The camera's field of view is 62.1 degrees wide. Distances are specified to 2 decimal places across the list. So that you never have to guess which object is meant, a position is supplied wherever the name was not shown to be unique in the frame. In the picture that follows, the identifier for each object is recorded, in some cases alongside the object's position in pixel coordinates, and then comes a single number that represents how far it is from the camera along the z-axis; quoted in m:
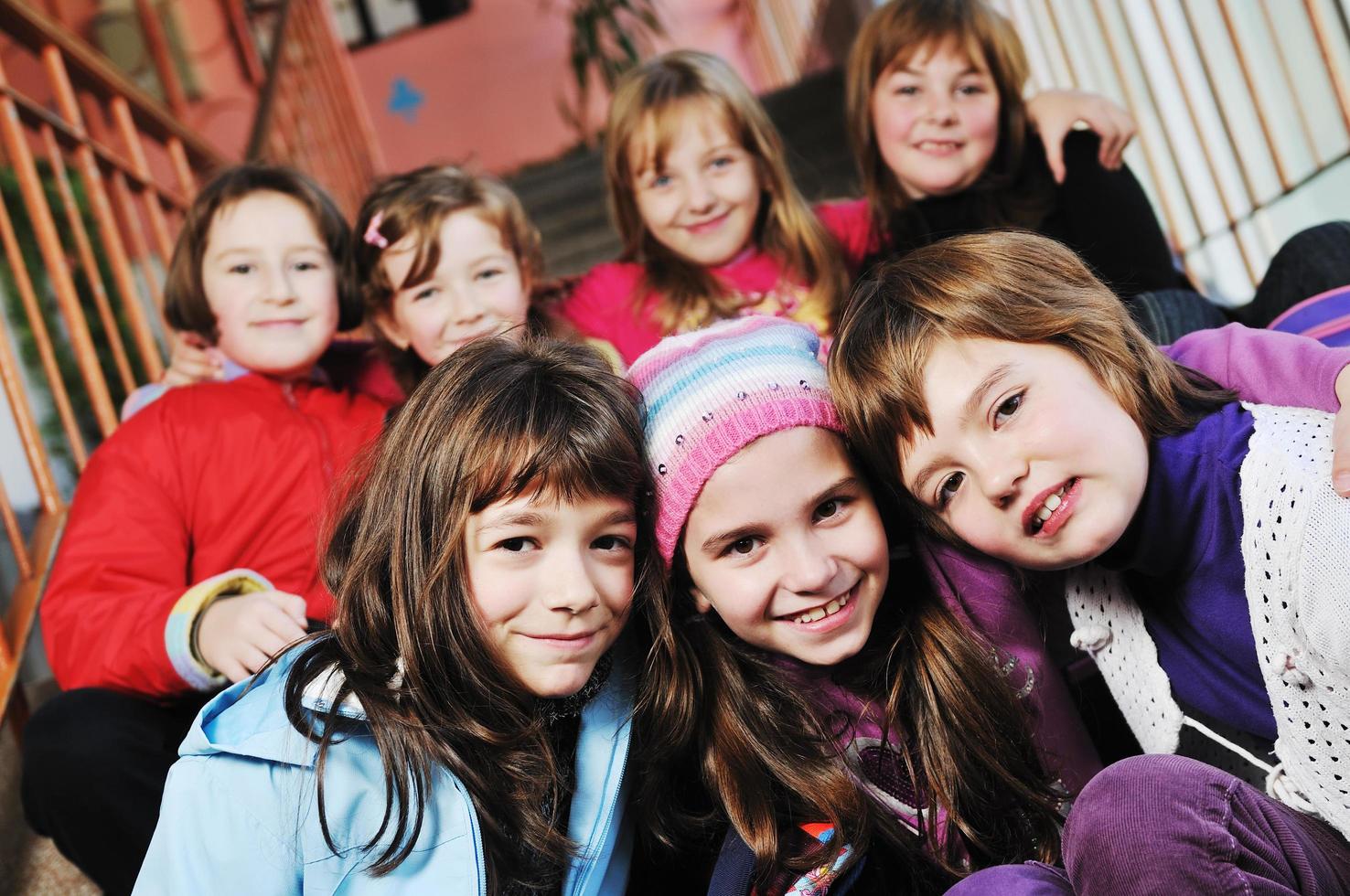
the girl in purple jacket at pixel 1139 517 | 1.00
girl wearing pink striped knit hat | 1.20
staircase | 3.26
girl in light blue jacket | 1.10
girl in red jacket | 1.28
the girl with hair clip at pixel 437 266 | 1.77
